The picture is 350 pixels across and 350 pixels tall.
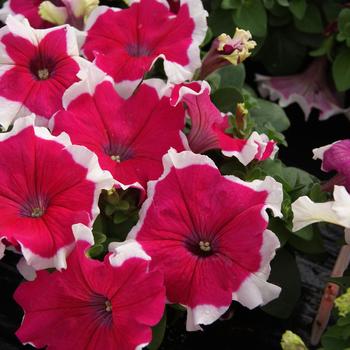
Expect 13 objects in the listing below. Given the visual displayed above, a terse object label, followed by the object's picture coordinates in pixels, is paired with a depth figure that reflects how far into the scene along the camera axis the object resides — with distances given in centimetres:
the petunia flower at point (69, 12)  67
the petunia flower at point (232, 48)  62
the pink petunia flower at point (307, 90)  86
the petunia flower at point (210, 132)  58
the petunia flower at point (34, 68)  60
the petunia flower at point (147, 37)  63
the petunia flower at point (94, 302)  52
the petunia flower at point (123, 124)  58
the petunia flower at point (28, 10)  71
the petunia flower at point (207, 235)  55
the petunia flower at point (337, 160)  59
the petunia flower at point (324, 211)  53
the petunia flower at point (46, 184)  54
